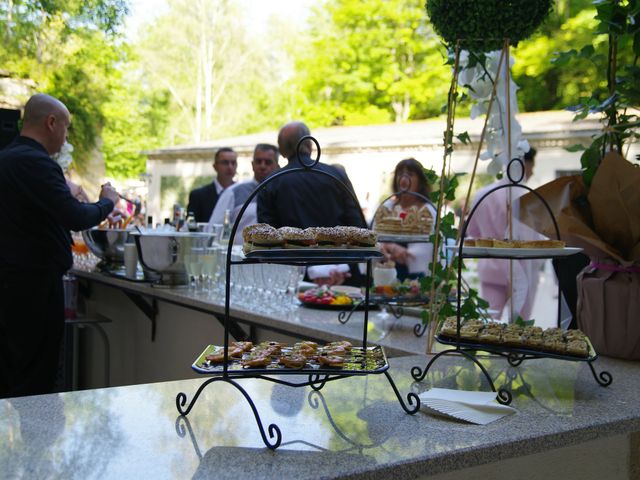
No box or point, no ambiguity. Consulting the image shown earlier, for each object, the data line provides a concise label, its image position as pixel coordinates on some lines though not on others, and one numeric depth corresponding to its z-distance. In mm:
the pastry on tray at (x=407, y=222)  3057
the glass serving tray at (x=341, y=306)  3104
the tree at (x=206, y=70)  22828
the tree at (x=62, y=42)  8453
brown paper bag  2254
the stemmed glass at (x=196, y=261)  3609
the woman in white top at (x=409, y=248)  4172
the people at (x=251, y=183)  5750
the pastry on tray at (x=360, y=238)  1554
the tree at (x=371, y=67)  19938
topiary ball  2166
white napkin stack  1567
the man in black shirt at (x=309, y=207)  3951
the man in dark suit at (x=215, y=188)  6789
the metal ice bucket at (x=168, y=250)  3922
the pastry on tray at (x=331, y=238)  1553
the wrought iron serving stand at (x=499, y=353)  1759
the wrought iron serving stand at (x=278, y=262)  1375
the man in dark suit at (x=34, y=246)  3801
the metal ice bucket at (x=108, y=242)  4750
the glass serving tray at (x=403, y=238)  2854
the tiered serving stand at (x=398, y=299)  2865
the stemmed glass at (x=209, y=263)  3592
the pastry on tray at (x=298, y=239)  1547
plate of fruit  3154
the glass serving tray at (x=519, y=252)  1886
